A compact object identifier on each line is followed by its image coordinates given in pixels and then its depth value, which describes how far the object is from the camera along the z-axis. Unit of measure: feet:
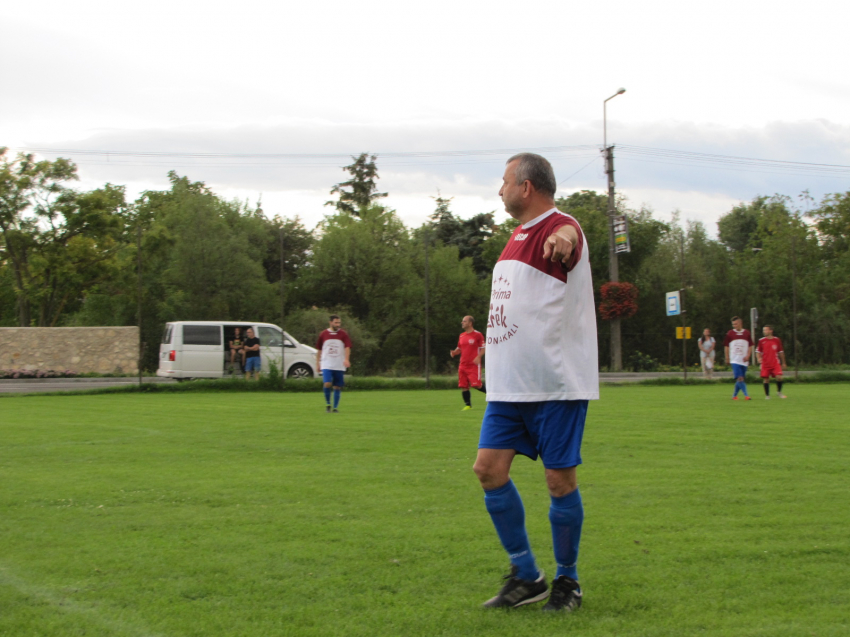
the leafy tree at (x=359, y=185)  180.28
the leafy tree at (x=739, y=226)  245.24
